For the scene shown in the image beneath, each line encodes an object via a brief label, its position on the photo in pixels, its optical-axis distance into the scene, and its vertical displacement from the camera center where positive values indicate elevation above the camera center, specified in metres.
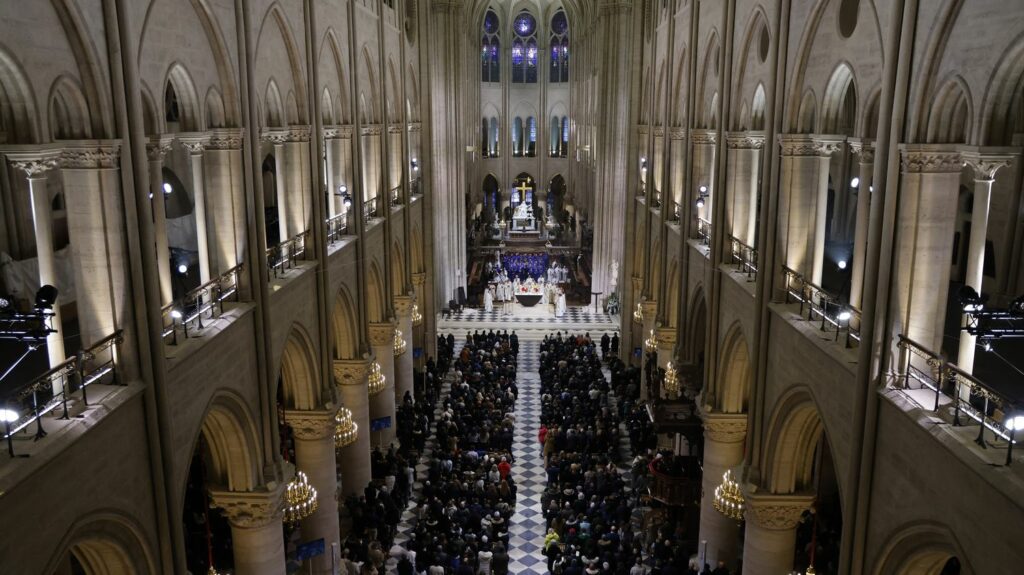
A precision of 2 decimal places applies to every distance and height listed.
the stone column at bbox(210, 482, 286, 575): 13.05 -6.18
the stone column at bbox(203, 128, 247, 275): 12.47 -1.08
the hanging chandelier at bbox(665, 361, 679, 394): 19.30 -5.78
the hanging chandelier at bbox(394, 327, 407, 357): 24.51 -6.26
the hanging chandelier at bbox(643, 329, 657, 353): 22.93 -6.02
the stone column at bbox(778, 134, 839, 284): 12.85 -1.26
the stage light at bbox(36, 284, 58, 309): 7.46 -1.48
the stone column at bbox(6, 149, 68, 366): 8.25 -0.91
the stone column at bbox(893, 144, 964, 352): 8.95 -1.28
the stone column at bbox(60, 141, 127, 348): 8.79 -1.11
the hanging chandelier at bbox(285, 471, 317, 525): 14.71 -6.42
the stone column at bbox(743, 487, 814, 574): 13.61 -6.52
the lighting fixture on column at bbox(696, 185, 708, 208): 18.47 -1.61
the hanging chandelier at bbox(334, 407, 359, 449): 17.88 -6.34
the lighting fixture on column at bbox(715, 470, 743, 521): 14.70 -6.42
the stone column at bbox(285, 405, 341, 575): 16.62 -6.77
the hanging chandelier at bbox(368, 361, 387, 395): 21.02 -6.19
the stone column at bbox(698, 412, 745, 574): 16.62 -6.90
